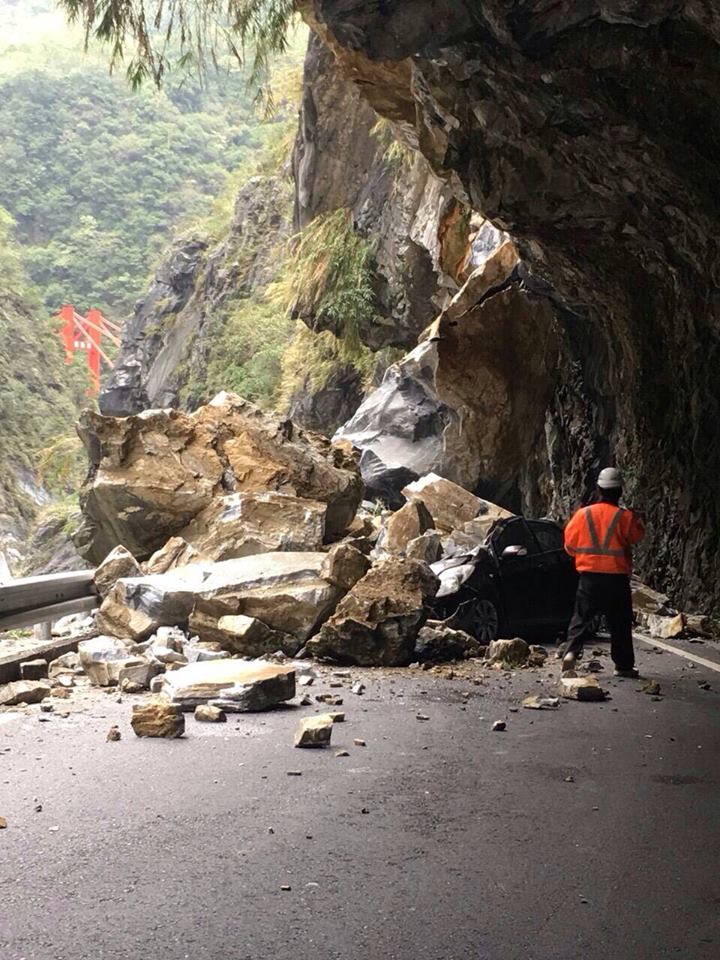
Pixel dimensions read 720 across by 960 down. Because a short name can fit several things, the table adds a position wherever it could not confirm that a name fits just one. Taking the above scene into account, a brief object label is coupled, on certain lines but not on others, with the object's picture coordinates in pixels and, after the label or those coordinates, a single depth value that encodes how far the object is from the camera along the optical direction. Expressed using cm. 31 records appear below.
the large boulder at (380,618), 902
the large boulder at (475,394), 1962
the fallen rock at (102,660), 778
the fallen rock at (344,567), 968
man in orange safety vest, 909
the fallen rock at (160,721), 604
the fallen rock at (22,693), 703
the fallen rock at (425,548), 1130
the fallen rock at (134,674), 752
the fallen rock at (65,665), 812
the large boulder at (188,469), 1308
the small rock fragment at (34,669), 769
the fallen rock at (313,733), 596
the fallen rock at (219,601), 932
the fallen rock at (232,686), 684
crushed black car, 1064
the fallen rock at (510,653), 948
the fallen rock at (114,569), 1059
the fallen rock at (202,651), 852
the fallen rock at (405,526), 1252
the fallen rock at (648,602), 1331
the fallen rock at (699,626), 1203
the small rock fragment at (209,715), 650
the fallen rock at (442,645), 945
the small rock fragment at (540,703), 746
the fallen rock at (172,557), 1169
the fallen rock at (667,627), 1196
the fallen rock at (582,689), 789
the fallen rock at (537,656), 955
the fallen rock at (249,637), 903
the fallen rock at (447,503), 1541
